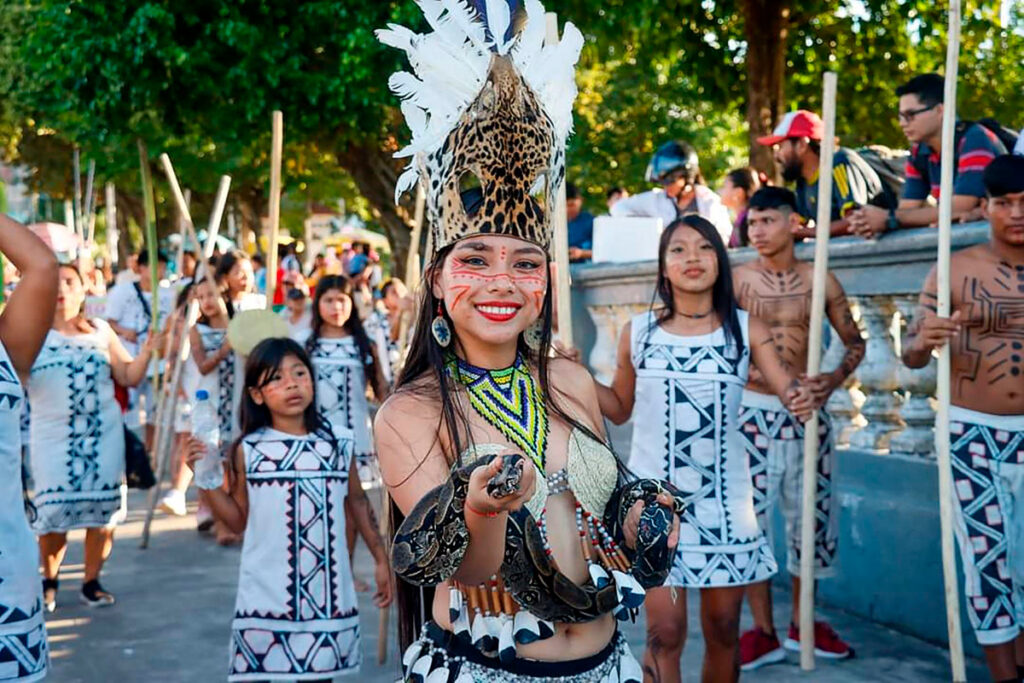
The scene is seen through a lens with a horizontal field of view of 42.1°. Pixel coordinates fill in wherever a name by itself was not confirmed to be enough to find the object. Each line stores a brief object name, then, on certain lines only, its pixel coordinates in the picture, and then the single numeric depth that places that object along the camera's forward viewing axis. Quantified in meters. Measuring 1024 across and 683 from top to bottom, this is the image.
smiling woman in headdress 3.03
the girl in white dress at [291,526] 5.15
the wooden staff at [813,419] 5.53
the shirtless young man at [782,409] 6.22
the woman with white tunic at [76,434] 7.51
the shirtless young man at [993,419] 5.12
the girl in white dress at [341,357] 8.85
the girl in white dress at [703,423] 5.26
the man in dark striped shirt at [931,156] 6.22
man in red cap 7.33
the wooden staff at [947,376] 4.86
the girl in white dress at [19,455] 3.82
